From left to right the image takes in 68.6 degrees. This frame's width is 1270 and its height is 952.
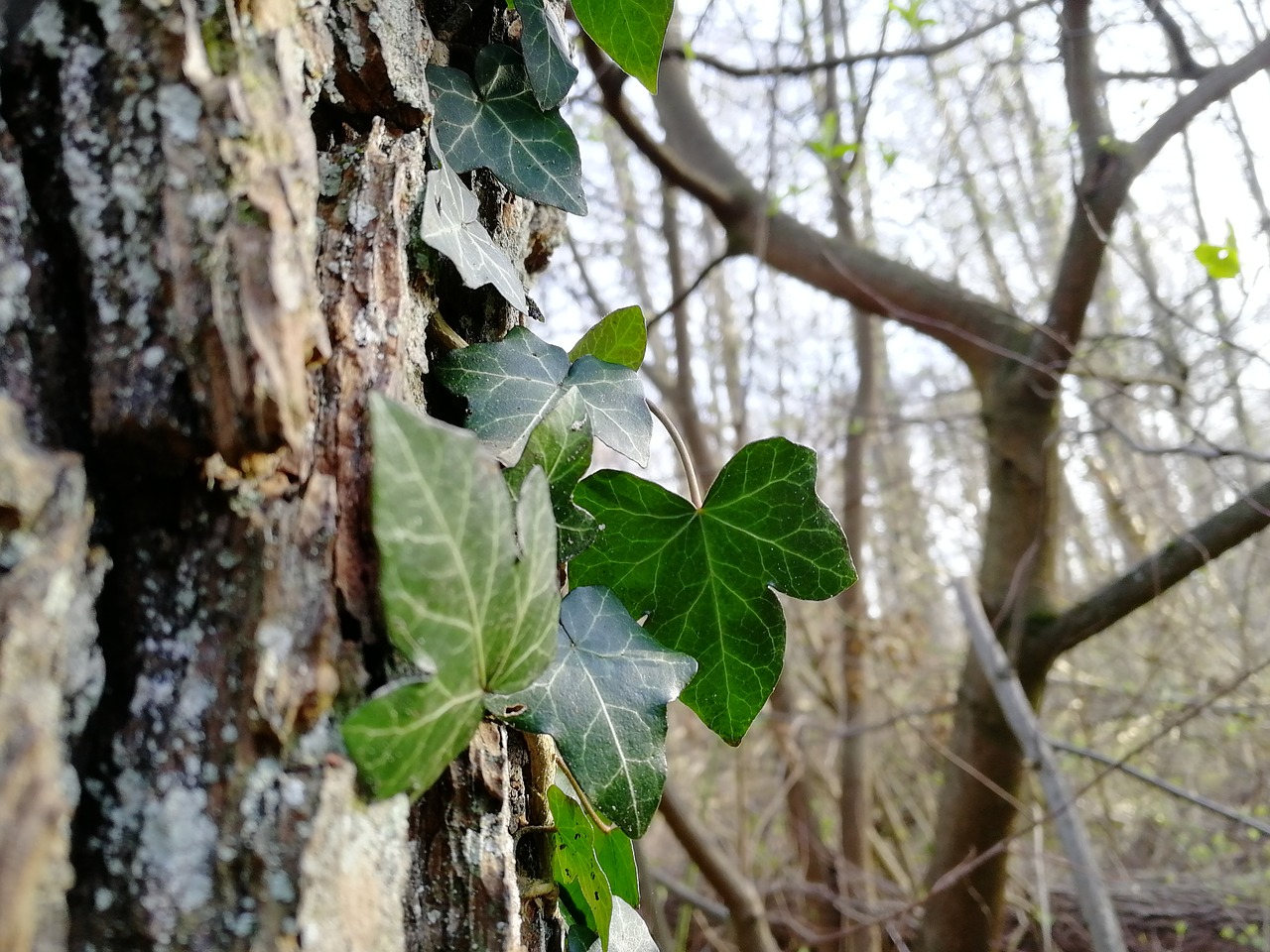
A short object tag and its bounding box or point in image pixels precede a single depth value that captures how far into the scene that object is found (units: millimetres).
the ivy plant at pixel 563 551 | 121
